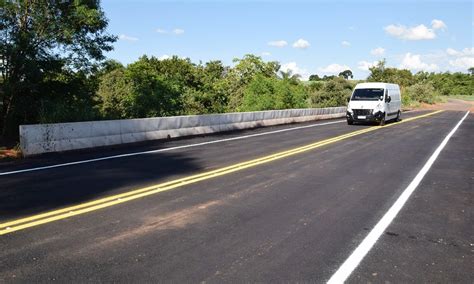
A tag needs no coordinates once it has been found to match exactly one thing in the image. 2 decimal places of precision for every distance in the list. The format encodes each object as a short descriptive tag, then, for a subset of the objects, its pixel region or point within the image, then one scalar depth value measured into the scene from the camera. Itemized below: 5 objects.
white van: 23.64
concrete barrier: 11.64
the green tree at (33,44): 15.66
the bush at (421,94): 71.02
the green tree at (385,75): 72.94
